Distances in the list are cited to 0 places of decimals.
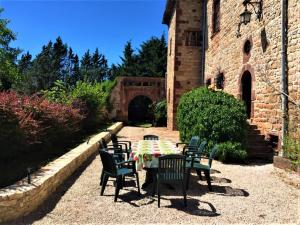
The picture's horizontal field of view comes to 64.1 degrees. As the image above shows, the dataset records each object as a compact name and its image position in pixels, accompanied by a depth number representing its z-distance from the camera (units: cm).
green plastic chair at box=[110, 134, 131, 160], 549
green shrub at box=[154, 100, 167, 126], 1715
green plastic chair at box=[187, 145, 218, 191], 430
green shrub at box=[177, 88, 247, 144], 666
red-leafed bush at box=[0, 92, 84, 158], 464
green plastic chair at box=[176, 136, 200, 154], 527
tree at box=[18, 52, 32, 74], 3840
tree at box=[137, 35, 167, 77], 2646
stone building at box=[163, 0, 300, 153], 603
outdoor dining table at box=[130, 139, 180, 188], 424
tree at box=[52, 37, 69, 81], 3716
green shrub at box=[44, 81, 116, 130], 1084
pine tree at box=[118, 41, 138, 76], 2857
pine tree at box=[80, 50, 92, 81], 4249
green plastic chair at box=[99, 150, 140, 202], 383
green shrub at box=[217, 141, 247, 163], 640
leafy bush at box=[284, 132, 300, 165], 490
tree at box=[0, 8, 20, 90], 1291
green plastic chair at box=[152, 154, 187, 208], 363
